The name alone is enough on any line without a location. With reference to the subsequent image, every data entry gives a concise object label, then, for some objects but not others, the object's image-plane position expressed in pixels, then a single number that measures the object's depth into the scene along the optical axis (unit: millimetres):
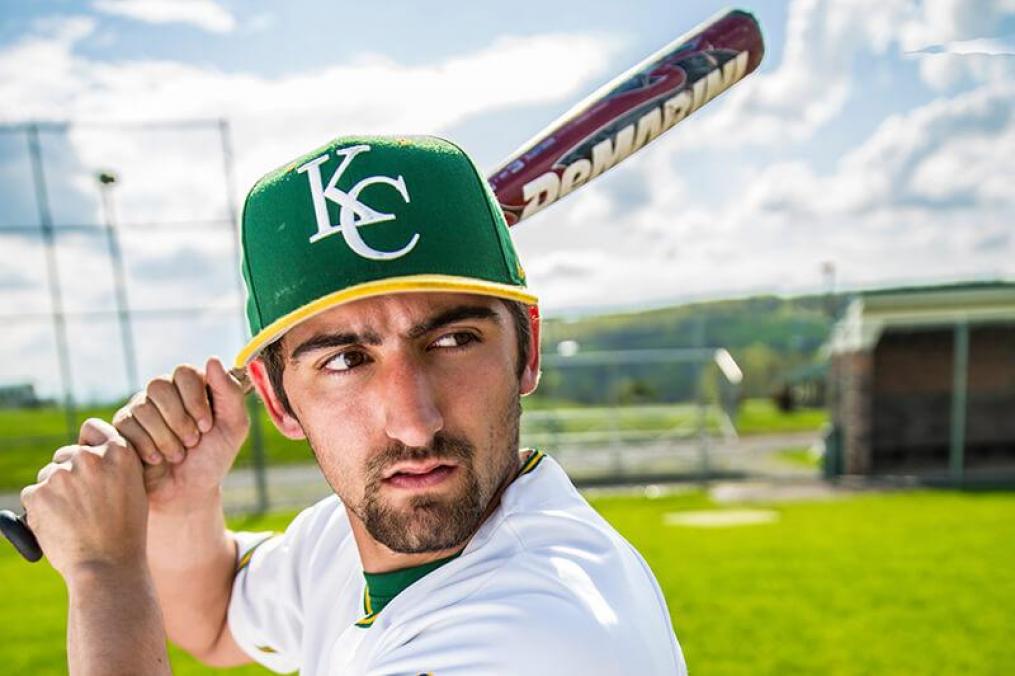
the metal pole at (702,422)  12195
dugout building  12180
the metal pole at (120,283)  10828
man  1002
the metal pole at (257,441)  10672
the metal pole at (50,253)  10844
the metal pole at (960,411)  10992
